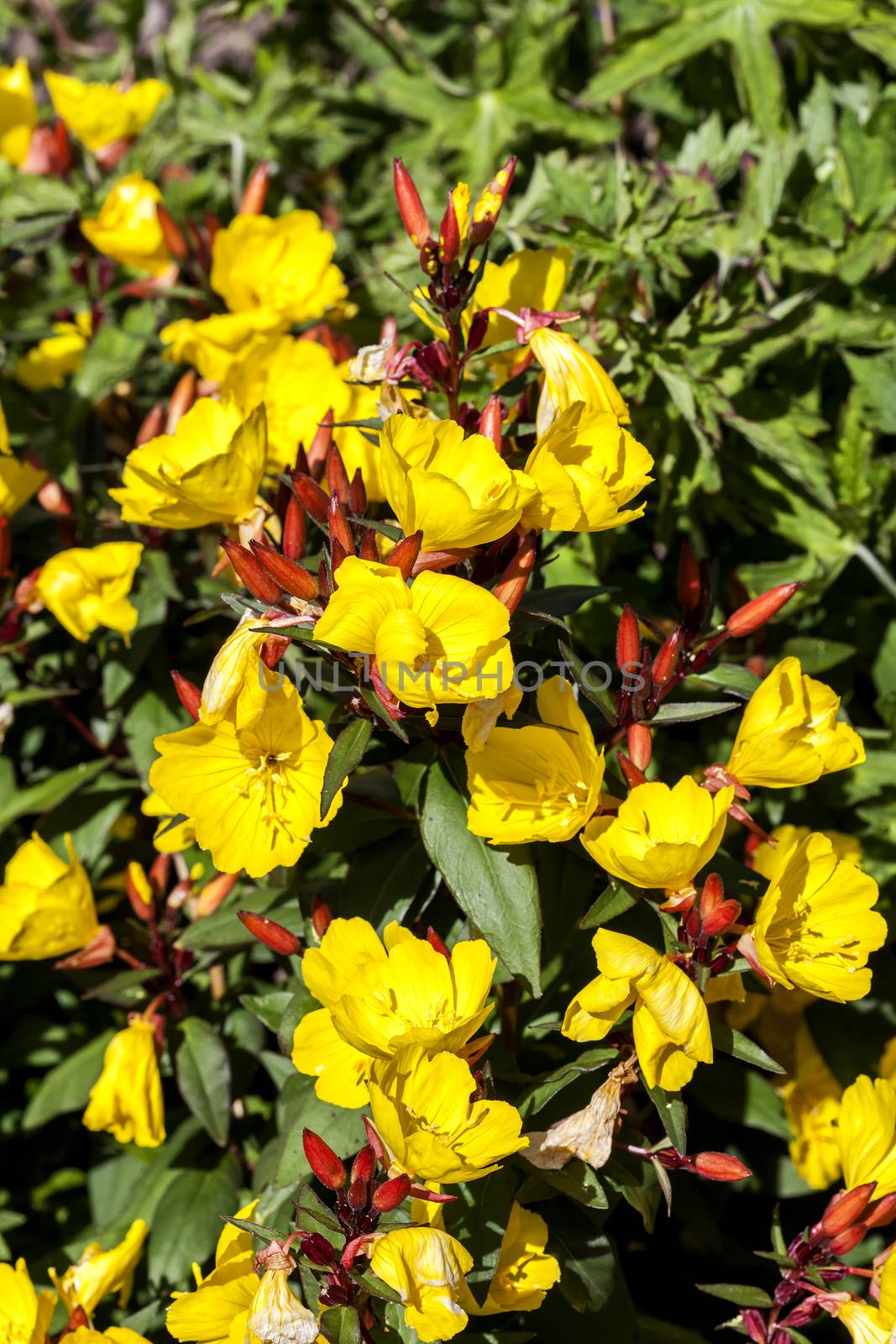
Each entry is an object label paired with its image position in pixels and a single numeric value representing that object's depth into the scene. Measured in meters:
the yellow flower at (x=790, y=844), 0.96
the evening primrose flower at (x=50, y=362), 1.14
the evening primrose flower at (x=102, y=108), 1.13
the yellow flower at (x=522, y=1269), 0.90
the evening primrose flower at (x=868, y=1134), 0.92
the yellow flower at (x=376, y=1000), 0.88
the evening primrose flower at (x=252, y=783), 0.90
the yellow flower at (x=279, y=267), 1.06
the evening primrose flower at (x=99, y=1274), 0.96
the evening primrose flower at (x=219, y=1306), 0.88
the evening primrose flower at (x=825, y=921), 0.89
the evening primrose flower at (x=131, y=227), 1.09
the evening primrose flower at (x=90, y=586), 1.01
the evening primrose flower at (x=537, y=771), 0.90
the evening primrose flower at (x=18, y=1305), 0.93
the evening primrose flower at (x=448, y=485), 0.86
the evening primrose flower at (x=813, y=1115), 1.02
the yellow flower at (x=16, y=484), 1.01
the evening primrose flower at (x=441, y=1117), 0.86
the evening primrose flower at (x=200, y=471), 0.92
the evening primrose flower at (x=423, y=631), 0.86
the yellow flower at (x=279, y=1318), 0.86
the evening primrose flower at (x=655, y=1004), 0.87
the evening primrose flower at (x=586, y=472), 0.88
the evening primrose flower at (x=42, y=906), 0.98
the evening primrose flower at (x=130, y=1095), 0.98
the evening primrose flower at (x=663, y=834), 0.88
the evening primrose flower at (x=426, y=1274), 0.86
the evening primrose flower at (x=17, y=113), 1.13
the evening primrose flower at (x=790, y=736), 0.90
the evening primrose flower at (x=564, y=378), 0.91
